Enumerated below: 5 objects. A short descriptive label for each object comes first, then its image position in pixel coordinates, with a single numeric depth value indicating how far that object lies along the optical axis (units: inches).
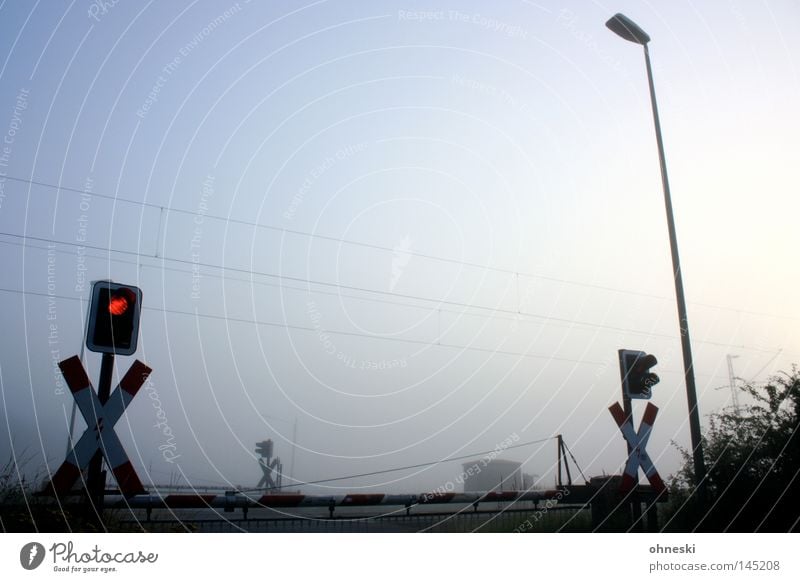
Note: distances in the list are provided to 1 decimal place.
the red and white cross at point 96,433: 154.3
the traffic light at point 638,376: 259.0
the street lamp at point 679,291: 279.1
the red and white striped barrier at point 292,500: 197.8
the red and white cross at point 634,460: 255.6
